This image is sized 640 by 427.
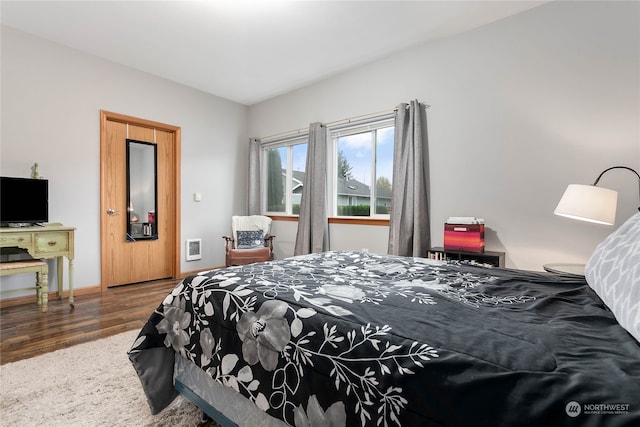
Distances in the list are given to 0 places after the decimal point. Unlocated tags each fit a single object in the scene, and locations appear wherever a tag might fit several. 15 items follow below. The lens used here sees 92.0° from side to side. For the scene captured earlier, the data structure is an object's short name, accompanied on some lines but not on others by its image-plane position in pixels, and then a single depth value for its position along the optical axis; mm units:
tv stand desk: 2762
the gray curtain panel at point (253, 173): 5020
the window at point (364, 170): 3752
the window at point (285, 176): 4730
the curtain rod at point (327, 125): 3604
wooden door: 3715
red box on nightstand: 2727
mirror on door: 3963
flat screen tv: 2896
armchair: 4051
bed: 620
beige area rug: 1428
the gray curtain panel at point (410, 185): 3215
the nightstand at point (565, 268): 2080
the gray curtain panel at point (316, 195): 4113
